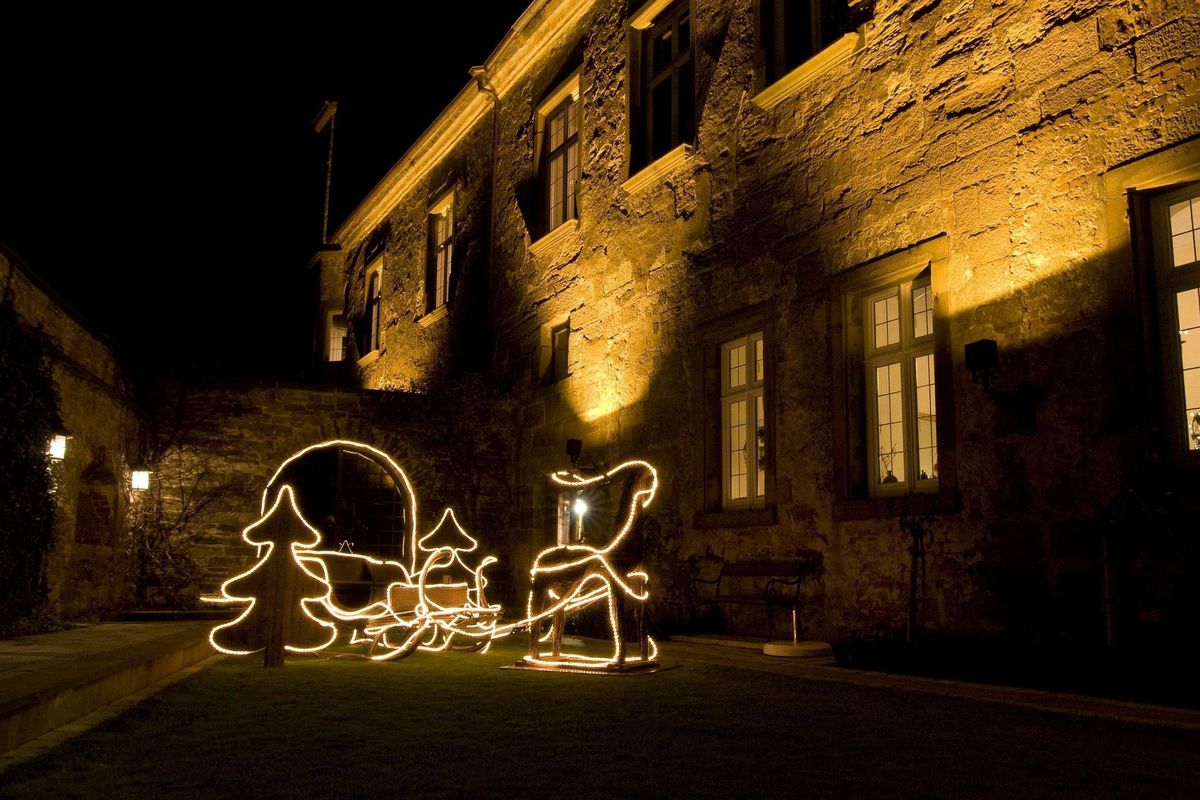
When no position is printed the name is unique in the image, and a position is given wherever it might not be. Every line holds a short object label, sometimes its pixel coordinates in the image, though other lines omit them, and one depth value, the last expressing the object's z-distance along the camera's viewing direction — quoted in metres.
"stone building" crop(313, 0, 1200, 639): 5.62
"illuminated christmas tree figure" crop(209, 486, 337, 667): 6.88
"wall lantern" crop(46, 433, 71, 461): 8.27
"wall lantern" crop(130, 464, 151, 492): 10.96
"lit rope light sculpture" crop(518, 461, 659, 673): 6.29
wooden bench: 7.60
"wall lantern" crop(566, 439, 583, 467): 10.80
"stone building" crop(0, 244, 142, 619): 8.52
